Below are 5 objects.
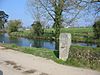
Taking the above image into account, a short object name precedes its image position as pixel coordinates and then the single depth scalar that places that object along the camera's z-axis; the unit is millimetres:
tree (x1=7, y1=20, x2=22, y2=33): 30647
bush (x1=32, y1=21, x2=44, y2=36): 21997
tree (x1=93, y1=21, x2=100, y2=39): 15030
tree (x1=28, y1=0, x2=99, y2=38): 12053
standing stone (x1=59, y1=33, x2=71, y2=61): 5472
